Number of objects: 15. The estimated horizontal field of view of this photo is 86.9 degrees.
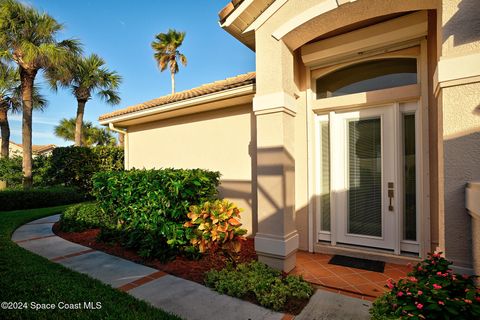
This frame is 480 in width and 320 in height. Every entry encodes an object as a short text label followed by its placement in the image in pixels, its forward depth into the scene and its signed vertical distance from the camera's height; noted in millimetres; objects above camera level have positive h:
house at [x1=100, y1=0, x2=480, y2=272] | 2871 +676
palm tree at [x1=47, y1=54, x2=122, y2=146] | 15008 +5416
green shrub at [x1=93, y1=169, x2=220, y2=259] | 4742 -779
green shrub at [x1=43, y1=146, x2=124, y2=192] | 13477 -26
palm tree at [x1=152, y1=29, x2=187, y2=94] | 23781 +11096
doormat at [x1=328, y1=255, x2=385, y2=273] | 4297 -1754
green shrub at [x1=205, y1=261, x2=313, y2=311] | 3258 -1679
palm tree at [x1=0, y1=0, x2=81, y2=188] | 11453 +5622
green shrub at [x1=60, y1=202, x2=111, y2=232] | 6852 -1465
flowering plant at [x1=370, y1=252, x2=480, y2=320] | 2033 -1150
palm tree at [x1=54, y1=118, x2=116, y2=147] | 24438 +3240
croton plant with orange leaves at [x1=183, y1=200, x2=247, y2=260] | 4594 -1174
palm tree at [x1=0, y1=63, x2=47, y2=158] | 15086 +4736
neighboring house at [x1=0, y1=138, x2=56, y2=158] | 35366 +2780
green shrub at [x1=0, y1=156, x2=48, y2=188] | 14188 -289
